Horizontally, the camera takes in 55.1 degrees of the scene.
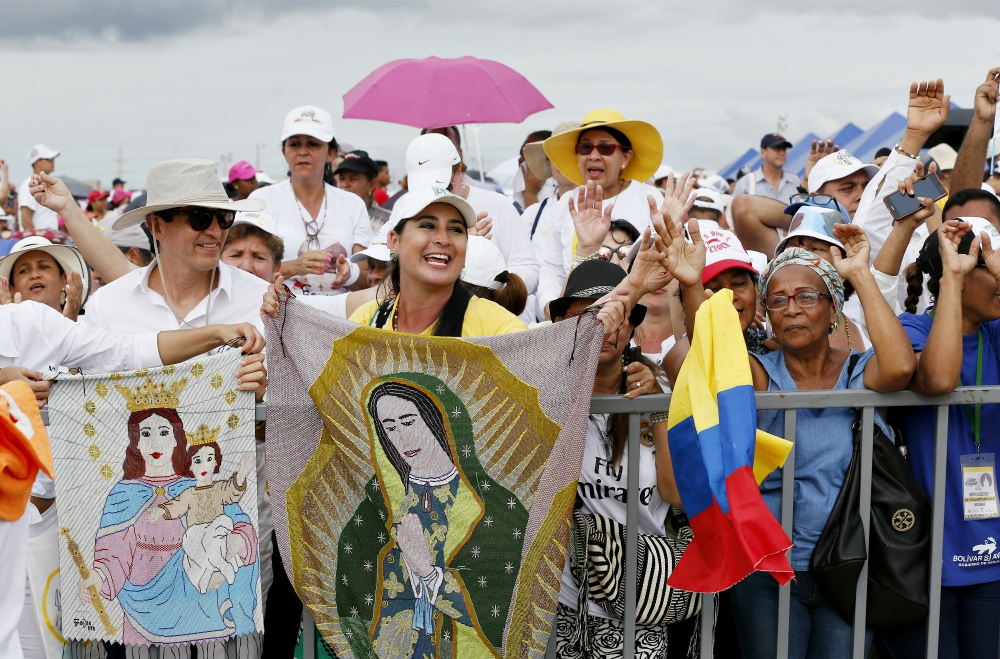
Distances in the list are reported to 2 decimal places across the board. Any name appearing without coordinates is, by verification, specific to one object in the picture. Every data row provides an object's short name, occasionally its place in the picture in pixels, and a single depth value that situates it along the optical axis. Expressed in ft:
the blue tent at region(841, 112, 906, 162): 50.85
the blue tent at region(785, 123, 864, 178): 54.34
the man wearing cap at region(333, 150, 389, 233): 28.78
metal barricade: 10.61
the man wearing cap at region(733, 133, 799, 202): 34.19
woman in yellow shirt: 11.32
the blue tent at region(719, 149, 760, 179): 72.08
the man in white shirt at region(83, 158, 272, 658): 12.68
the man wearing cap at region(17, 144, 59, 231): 38.68
